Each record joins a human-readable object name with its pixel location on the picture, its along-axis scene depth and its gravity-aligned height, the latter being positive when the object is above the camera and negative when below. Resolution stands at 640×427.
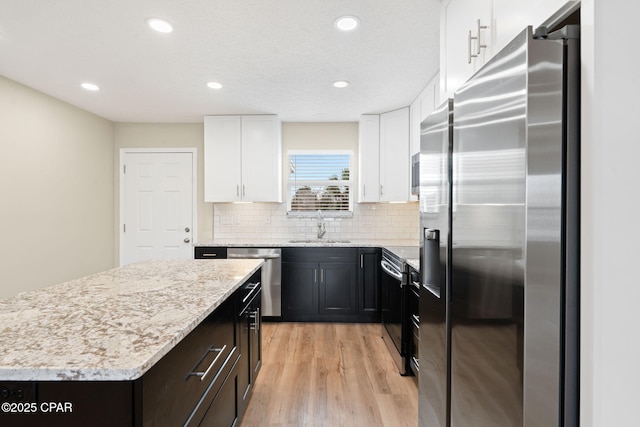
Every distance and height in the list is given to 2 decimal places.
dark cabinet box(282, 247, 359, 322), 3.82 -0.86
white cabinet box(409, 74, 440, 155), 2.87 +1.00
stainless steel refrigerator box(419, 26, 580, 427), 0.75 -0.07
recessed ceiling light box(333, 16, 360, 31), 2.03 +1.19
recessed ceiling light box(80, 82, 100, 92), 3.12 +1.19
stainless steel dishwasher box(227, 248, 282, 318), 3.83 -0.84
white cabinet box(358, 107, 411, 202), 3.80 +0.65
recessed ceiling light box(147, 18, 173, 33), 2.05 +1.18
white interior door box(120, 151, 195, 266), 4.48 +0.04
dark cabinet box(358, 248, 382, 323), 3.79 -0.86
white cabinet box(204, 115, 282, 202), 4.09 +0.66
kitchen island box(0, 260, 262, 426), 0.80 -0.38
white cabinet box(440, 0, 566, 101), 1.00 +0.70
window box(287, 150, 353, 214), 4.45 +0.37
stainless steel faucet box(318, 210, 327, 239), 4.37 -0.23
